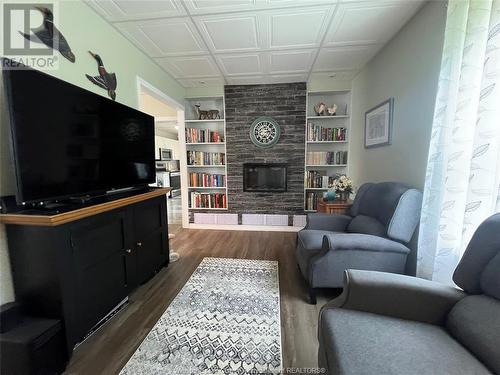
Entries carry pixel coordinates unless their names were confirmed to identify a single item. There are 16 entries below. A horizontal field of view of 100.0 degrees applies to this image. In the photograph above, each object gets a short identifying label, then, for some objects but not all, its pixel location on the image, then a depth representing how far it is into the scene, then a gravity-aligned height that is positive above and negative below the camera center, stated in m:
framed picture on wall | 2.29 +0.50
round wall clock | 3.55 +0.58
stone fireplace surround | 3.51 +0.41
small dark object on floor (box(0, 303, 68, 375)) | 1.01 -0.89
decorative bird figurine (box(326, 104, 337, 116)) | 3.48 +0.93
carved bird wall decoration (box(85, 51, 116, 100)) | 1.80 +0.78
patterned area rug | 1.23 -1.15
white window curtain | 1.13 +0.15
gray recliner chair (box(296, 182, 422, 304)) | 1.64 -0.64
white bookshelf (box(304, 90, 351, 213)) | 3.52 +0.64
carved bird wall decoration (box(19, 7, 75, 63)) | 1.36 +0.88
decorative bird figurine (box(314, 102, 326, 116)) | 3.50 +0.96
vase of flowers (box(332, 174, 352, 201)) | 2.85 -0.29
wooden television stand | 1.15 -0.59
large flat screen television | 1.09 +0.18
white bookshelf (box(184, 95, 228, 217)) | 3.79 +0.40
